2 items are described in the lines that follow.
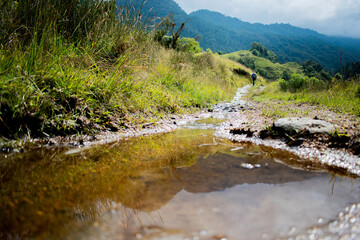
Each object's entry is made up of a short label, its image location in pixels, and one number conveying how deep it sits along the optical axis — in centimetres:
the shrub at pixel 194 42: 3541
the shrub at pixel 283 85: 1145
